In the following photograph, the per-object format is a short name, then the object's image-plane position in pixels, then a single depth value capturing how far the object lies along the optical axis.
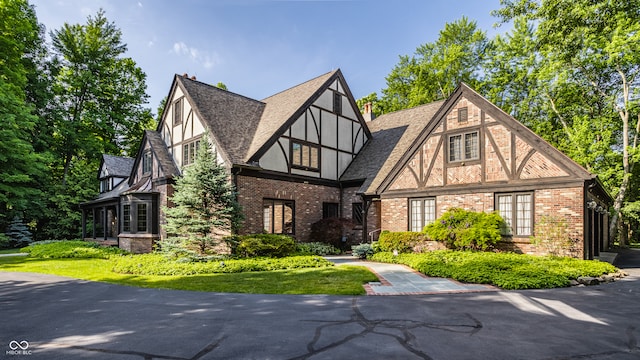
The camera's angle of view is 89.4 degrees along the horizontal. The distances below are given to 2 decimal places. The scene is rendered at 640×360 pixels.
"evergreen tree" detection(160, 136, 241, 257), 13.92
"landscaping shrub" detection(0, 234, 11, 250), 24.32
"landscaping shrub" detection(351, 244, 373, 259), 14.67
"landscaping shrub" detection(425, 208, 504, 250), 12.12
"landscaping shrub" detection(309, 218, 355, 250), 17.81
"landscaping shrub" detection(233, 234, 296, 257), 14.04
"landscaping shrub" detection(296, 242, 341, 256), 16.26
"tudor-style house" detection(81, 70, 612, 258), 12.23
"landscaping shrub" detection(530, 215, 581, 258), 11.03
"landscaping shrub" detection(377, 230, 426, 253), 14.21
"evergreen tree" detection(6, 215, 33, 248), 25.38
